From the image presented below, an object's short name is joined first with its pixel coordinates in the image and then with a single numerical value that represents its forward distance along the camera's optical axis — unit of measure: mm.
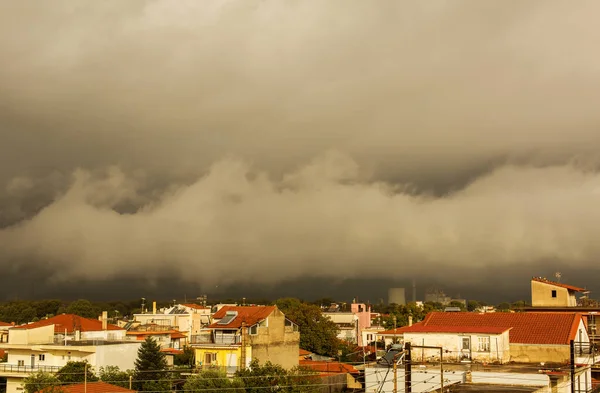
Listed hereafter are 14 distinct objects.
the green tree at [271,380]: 53781
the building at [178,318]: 112875
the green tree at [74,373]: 59500
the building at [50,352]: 64125
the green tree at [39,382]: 53578
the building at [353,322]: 129750
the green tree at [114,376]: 59094
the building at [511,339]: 47812
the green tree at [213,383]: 53531
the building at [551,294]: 75062
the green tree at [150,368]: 60234
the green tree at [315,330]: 96500
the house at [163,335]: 90075
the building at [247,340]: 64062
